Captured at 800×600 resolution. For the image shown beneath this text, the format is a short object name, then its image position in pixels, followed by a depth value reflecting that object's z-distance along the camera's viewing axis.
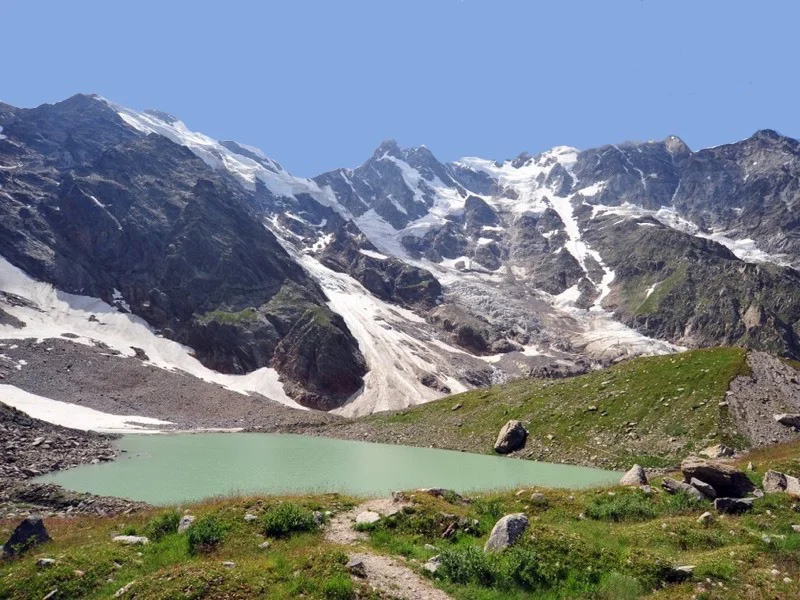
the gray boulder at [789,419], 42.25
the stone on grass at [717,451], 38.28
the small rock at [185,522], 17.20
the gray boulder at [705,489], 21.92
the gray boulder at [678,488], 21.59
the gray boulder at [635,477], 25.87
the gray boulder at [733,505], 19.97
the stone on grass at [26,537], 16.92
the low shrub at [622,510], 19.75
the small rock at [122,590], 12.64
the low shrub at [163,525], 17.52
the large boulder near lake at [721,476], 22.27
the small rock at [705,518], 18.33
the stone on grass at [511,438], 52.47
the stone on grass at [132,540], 16.92
